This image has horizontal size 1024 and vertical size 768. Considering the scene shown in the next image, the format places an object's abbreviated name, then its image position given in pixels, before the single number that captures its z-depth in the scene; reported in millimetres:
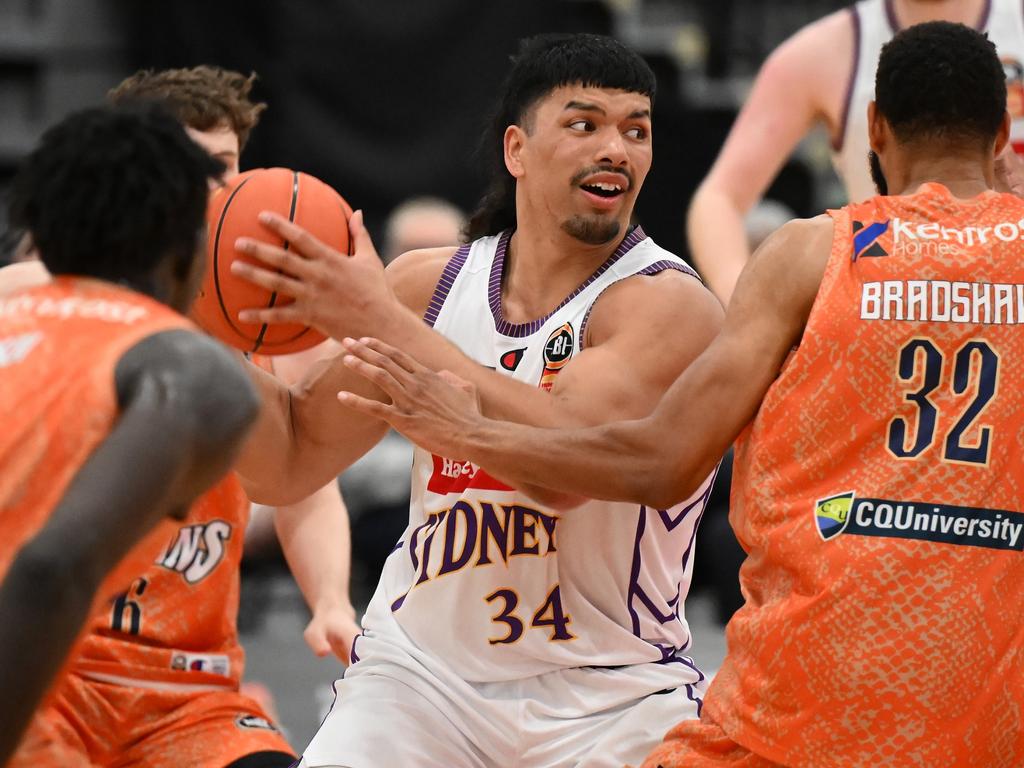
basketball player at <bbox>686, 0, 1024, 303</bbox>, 11187
